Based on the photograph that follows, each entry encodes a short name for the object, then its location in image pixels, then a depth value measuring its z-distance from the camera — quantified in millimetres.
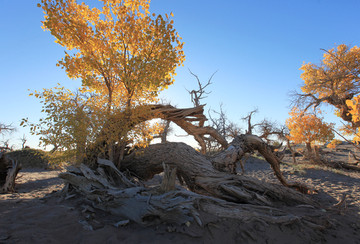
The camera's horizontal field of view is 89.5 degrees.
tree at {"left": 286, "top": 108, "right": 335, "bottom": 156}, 14969
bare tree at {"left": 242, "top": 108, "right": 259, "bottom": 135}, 10222
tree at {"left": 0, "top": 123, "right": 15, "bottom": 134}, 24906
